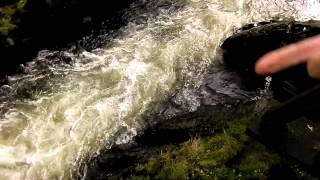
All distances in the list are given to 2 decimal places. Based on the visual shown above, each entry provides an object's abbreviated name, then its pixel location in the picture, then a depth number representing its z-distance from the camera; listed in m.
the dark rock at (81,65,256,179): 7.59
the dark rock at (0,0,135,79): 10.04
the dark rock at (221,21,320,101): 9.03
